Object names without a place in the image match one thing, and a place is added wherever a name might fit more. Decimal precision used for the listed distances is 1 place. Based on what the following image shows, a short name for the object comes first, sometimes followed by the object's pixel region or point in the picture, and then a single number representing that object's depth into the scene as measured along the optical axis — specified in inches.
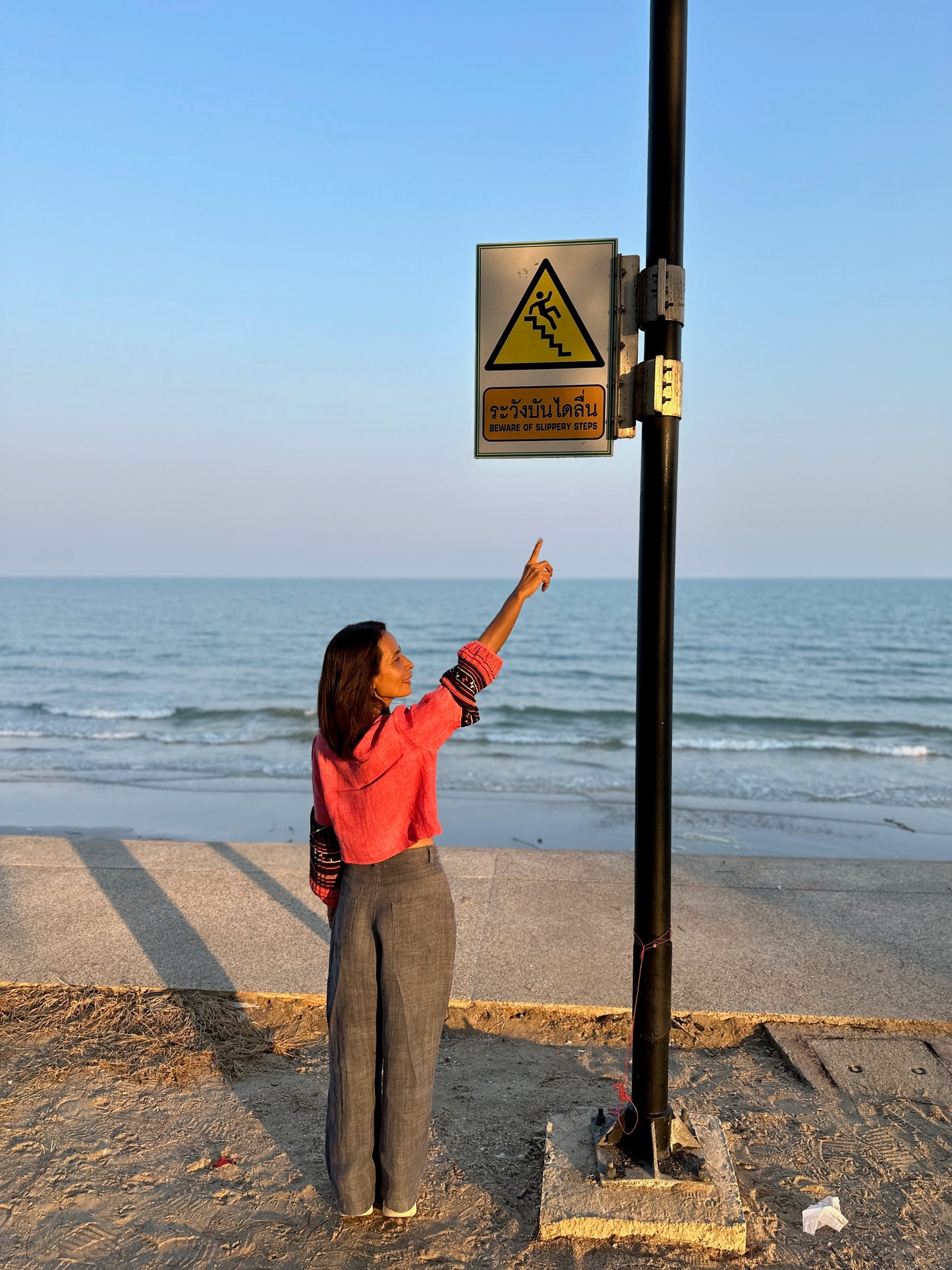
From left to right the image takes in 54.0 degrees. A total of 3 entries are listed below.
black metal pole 105.3
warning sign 107.8
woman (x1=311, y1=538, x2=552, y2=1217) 102.0
